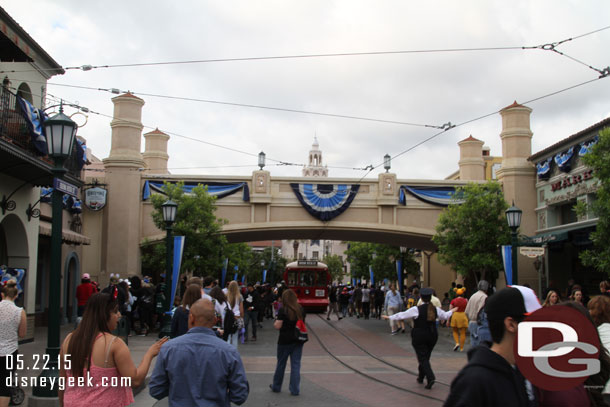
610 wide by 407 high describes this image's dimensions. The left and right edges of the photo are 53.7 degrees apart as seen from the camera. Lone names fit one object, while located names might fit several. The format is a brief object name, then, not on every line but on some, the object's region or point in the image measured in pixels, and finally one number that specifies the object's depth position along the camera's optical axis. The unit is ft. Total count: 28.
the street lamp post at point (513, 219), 55.59
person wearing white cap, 8.81
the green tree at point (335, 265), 320.80
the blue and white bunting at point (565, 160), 81.45
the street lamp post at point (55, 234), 28.41
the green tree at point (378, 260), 138.41
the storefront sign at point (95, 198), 95.55
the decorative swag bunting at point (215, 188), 97.50
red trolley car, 126.93
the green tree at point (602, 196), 53.36
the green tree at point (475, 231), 83.20
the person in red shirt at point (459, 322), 57.50
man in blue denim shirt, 15.16
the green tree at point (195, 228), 83.82
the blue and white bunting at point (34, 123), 49.32
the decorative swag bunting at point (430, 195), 100.94
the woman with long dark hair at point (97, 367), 15.33
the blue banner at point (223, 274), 128.49
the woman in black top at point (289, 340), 34.35
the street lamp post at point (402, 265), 116.94
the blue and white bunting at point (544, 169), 90.07
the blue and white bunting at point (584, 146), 75.07
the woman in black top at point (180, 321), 30.76
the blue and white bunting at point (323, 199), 99.81
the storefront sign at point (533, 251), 56.90
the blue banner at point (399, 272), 119.07
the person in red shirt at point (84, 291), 56.95
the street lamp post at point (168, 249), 54.54
